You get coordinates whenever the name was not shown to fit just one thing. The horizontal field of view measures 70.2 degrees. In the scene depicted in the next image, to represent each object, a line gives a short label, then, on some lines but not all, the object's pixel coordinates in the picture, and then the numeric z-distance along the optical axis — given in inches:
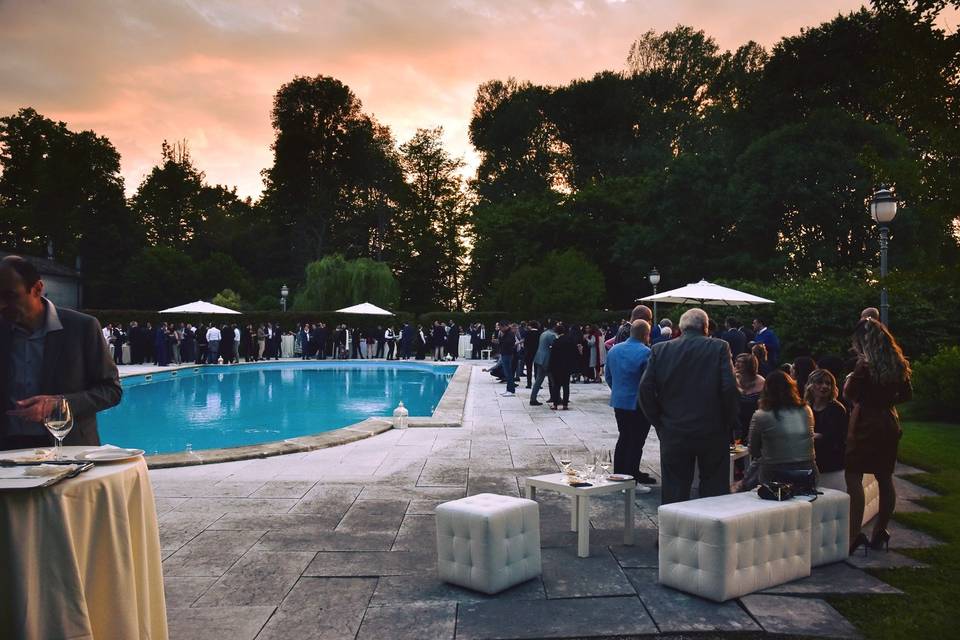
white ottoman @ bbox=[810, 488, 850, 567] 179.9
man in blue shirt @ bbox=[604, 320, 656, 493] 271.7
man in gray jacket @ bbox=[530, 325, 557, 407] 518.9
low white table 184.5
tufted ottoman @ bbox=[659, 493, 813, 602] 155.6
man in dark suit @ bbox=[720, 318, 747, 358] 486.0
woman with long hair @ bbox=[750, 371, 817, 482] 187.3
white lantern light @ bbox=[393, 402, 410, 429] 430.6
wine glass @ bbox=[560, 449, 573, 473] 194.3
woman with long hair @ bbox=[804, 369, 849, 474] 209.2
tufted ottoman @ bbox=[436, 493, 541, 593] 160.1
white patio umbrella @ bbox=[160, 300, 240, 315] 1010.7
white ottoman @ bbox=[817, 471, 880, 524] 207.8
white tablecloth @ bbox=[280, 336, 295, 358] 1176.2
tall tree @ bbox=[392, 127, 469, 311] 1779.0
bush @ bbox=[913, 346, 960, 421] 422.3
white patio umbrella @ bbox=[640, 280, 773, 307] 559.5
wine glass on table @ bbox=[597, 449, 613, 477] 195.5
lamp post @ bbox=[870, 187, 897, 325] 417.1
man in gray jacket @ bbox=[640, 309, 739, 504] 185.2
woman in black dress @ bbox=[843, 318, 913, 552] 191.0
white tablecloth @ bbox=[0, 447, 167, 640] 99.3
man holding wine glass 131.2
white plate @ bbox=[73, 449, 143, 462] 113.7
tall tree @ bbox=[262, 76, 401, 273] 1809.8
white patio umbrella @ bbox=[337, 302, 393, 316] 1102.4
